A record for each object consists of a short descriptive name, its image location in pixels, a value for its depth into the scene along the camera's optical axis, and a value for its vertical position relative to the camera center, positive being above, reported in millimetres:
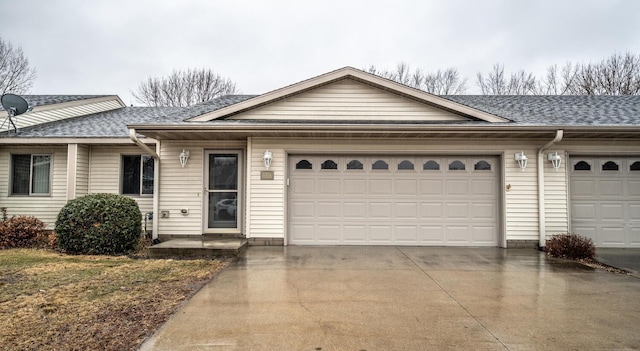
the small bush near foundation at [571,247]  6848 -1117
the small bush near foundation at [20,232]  8008 -1015
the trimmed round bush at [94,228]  7223 -808
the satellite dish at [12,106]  9195 +2177
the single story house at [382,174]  7891 +371
